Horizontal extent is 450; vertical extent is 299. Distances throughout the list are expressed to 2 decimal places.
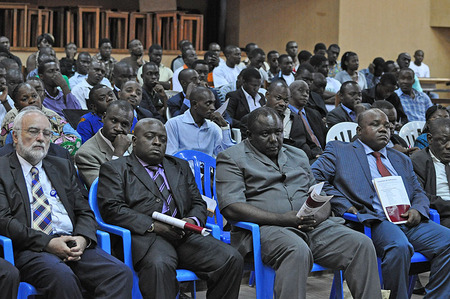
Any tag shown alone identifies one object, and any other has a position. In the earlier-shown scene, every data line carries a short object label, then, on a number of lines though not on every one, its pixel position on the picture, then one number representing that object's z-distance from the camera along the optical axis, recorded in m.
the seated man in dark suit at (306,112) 7.05
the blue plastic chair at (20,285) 3.51
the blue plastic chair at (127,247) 3.84
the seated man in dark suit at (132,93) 6.59
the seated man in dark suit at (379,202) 4.31
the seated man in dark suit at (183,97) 7.35
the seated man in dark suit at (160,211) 3.79
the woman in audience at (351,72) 11.05
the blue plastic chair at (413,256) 4.48
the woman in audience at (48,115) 5.08
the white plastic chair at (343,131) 6.43
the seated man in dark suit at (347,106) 7.30
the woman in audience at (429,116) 6.38
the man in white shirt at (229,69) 9.95
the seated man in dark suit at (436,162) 5.12
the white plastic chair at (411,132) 7.03
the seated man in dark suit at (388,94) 8.48
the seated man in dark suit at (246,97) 7.64
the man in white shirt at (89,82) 7.75
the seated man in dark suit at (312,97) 8.23
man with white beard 3.56
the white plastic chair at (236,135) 6.95
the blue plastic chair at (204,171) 4.80
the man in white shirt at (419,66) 14.12
